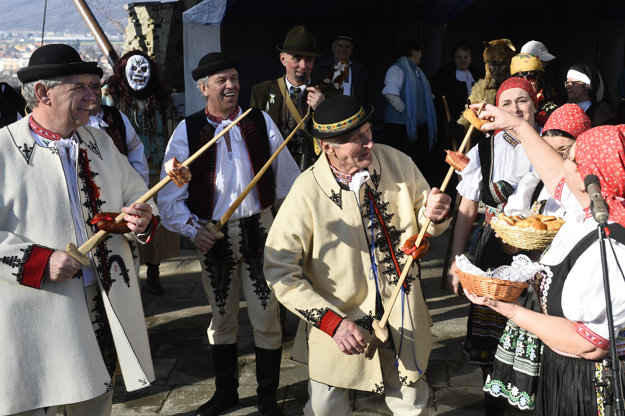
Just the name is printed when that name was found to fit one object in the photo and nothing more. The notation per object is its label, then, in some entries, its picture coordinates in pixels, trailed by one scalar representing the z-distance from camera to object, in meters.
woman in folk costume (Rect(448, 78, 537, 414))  4.26
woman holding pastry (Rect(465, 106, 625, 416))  2.59
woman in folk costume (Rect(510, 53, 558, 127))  5.90
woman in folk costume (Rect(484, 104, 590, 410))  3.02
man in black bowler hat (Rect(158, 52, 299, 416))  4.51
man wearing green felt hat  5.63
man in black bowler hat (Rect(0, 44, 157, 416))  3.18
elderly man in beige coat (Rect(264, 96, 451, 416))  3.43
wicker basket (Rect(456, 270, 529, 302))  2.77
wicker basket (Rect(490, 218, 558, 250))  3.35
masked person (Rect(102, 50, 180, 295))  6.41
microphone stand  2.31
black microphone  2.28
